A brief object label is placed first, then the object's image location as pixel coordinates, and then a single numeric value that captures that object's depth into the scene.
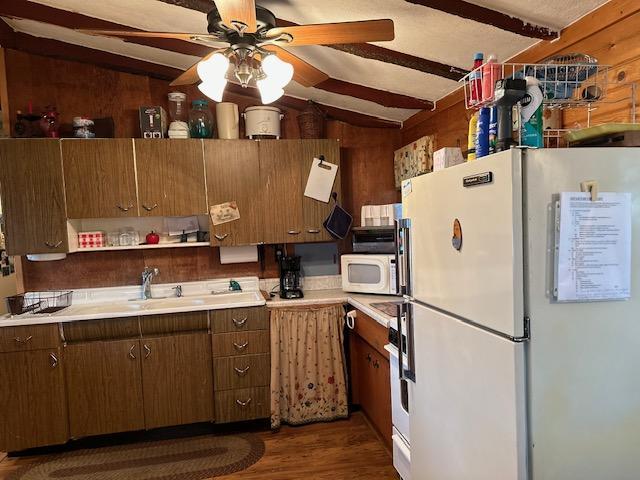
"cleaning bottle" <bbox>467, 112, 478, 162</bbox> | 1.37
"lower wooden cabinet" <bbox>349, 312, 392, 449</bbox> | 2.46
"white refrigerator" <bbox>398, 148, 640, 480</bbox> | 1.04
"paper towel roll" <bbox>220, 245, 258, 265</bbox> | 3.26
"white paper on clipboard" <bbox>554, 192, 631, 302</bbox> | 1.03
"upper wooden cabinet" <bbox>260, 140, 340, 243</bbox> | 3.08
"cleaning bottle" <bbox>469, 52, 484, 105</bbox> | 1.37
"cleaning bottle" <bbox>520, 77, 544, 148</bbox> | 1.15
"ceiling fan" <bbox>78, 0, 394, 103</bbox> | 1.60
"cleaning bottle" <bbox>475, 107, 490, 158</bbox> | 1.25
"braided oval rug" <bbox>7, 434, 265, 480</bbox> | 2.41
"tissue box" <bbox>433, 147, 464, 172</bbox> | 1.54
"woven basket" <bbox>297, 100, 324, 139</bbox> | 3.22
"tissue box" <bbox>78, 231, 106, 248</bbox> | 2.93
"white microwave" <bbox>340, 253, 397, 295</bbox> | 2.86
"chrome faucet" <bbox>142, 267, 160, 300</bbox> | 3.07
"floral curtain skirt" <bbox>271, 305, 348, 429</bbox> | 2.91
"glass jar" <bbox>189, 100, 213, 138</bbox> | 3.02
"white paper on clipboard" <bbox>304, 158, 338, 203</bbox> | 3.14
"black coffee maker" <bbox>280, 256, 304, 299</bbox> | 3.19
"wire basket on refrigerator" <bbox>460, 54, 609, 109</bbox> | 1.32
